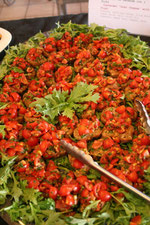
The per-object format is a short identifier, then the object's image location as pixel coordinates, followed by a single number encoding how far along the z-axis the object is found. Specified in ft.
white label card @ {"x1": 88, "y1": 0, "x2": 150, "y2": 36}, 2.42
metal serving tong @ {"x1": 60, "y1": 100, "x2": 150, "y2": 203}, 1.52
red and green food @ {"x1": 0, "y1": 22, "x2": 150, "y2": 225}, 1.58
